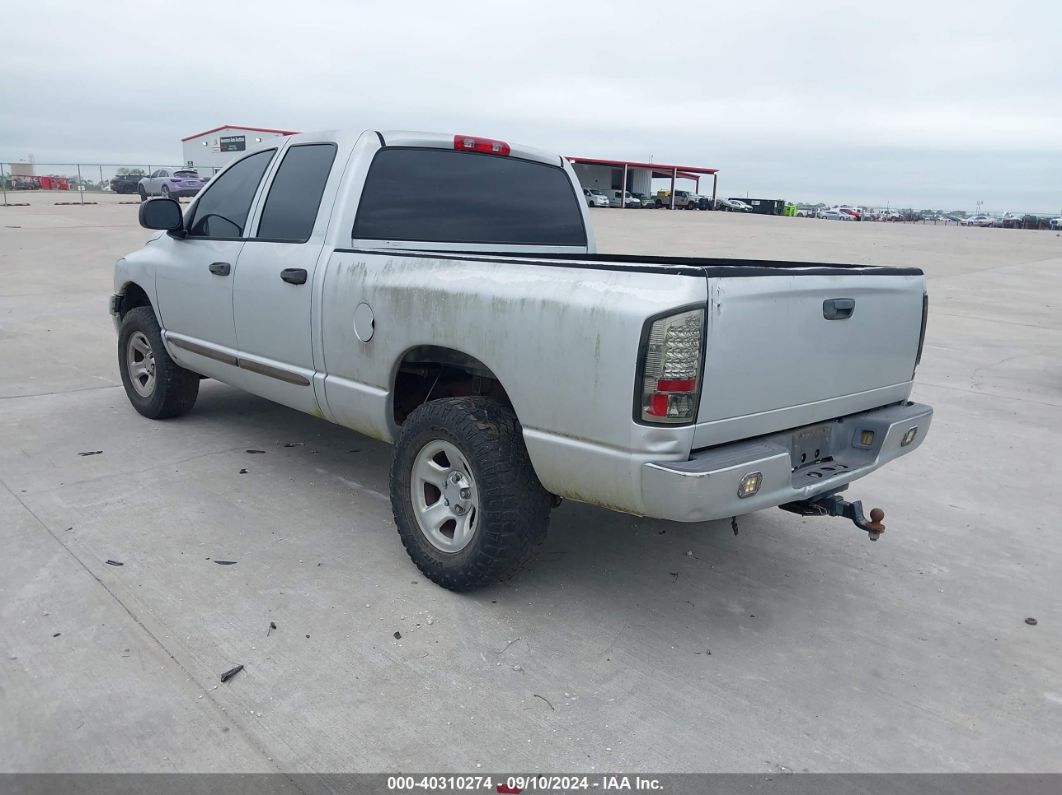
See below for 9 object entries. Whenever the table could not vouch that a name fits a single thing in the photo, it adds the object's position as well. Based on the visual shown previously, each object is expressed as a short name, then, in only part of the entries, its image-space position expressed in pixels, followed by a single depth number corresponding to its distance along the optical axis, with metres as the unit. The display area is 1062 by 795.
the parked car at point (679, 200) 66.62
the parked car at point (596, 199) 55.25
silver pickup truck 2.93
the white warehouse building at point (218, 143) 49.12
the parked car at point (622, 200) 63.75
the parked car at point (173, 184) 36.59
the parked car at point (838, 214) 76.75
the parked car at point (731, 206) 73.38
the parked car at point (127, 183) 44.09
